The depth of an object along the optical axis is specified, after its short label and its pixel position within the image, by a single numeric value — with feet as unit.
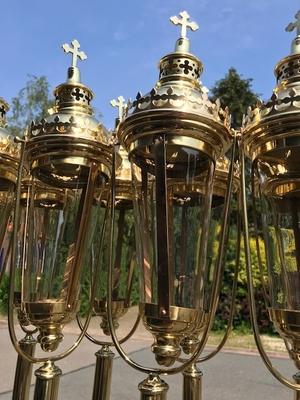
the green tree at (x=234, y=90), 47.83
